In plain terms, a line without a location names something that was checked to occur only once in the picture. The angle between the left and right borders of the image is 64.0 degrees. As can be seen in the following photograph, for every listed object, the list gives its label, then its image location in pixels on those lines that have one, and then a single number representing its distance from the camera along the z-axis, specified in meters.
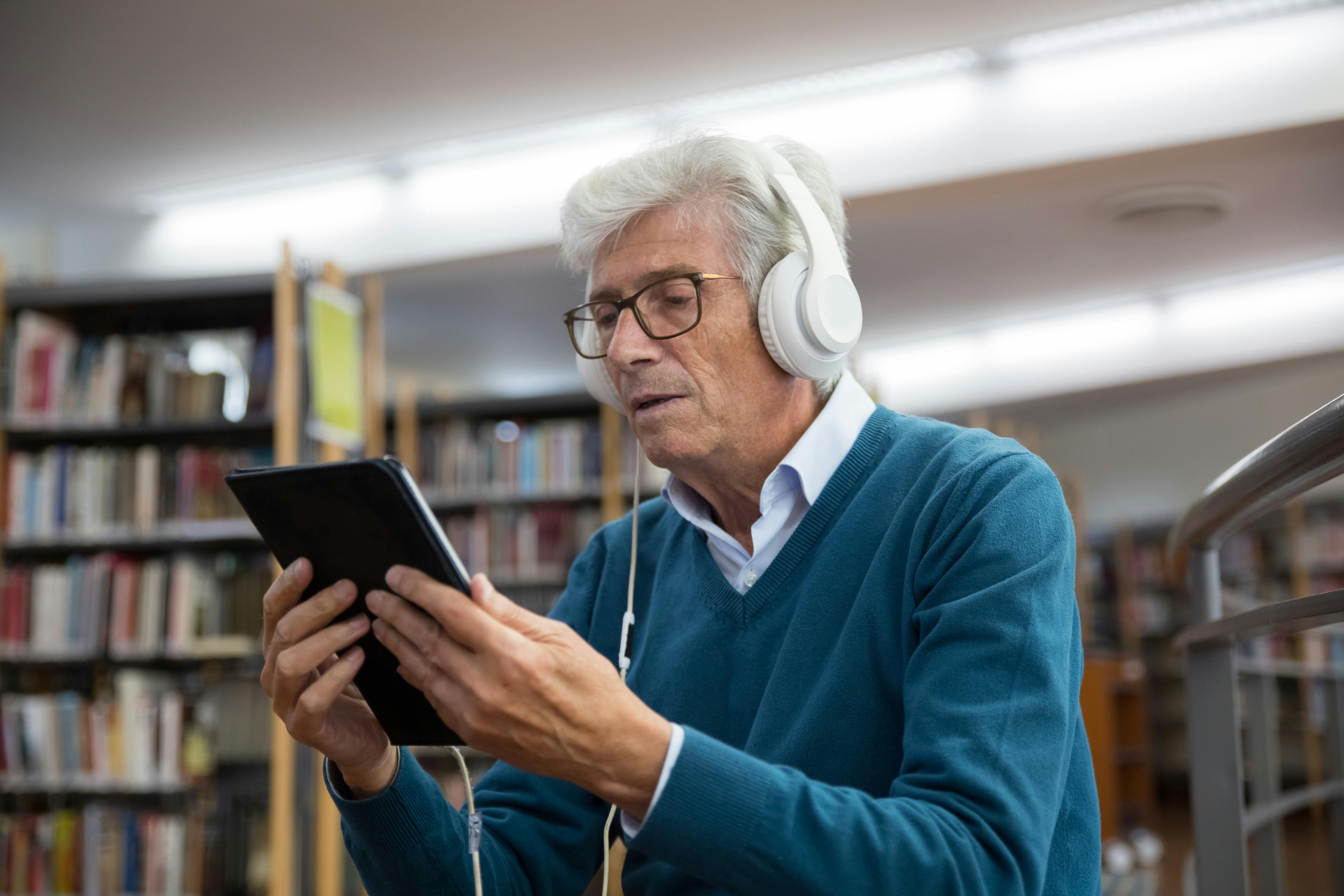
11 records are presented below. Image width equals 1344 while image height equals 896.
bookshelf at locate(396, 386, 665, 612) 4.57
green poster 3.52
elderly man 0.73
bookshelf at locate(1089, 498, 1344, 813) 7.97
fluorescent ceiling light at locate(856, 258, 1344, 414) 7.48
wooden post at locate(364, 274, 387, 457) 4.36
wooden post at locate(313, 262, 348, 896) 3.34
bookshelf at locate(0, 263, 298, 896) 3.38
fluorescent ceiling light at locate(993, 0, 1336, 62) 4.07
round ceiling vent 5.08
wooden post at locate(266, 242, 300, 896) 3.24
